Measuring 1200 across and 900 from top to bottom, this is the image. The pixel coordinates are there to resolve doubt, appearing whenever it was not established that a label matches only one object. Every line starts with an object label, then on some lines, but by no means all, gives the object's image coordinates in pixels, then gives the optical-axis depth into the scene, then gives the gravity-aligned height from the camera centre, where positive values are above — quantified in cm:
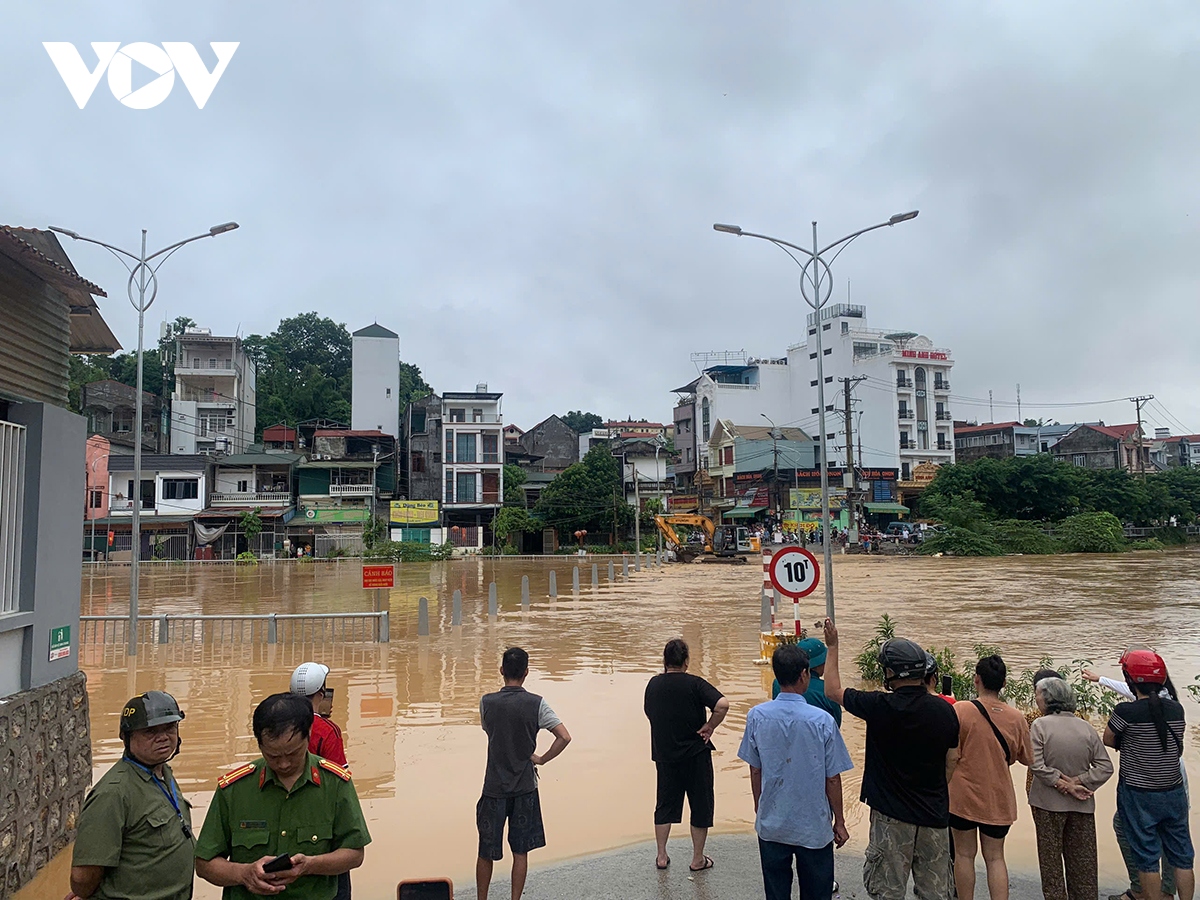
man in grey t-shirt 520 -168
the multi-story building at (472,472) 6078 +323
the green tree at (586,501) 5847 +87
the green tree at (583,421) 10928 +1248
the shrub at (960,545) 5091 -234
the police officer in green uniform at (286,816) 315 -116
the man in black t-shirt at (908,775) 439 -145
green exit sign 674 -100
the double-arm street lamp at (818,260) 1565 +505
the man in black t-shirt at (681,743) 557 -158
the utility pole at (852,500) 5058 +64
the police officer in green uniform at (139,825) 325 -124
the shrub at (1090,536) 5312 -198
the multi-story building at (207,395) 6325 +976
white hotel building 7131 +1079
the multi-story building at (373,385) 6788 +1091
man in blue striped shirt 437 -147
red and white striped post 1356 -168
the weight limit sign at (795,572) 1005 -76
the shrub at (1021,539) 5216 -207
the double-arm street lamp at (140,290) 1587 +462
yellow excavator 4719 -208
